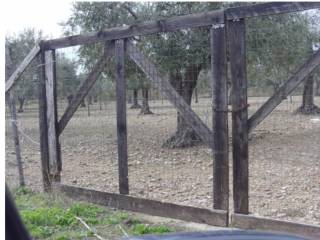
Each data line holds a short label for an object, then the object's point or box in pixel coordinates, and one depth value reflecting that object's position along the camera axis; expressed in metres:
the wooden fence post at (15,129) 7.56
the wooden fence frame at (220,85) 5.19
